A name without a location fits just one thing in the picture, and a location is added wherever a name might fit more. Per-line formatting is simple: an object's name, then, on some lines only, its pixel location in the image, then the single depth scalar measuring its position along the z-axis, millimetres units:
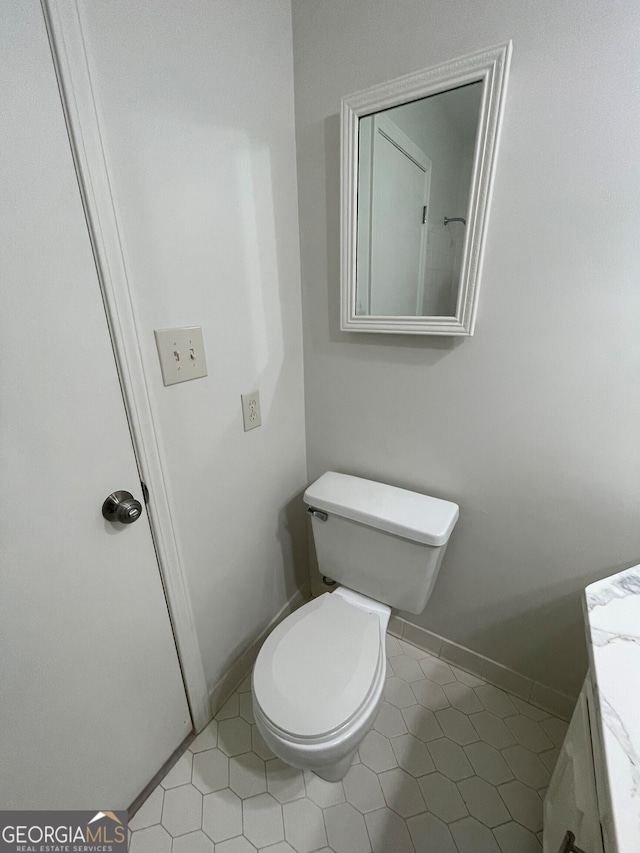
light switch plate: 775
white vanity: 431
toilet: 802
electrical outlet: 1035
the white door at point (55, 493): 530
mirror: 790
